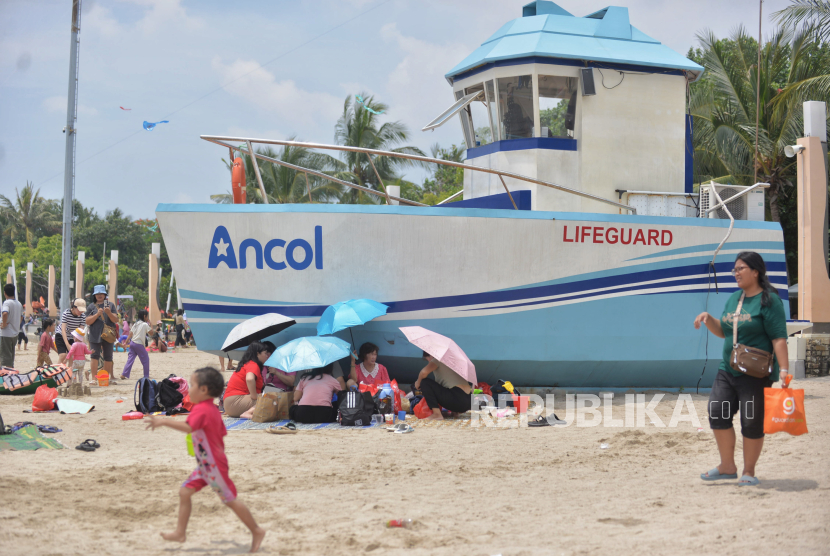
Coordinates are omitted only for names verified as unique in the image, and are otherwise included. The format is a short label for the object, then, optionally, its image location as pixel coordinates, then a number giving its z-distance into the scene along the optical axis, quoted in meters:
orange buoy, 11.00
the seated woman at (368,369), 9.57
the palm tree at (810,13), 19.02
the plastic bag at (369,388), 9.37
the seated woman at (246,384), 9.30
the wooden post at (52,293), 38.28
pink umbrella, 8.98
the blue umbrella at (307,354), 8.56
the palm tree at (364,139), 30.55
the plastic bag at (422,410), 9.41
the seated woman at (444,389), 9.31
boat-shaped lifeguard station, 10.07
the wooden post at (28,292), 40.68
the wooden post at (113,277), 29.56
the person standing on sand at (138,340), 12.84
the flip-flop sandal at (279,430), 8.27
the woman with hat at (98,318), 12.29
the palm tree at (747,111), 20.75
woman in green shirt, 5.25
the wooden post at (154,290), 25.23
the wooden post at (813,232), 13.98
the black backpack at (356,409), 8.83
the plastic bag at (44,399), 9.51
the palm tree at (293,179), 31.03
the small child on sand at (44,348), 14.81
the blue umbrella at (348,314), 9.19
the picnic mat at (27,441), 6.79
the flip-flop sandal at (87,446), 6.91
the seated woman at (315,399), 8.98
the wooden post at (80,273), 30.64
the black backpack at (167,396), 9.44
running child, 4.07
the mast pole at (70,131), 16.86
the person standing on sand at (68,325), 12.62
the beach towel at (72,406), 9.41
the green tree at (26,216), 60.50
